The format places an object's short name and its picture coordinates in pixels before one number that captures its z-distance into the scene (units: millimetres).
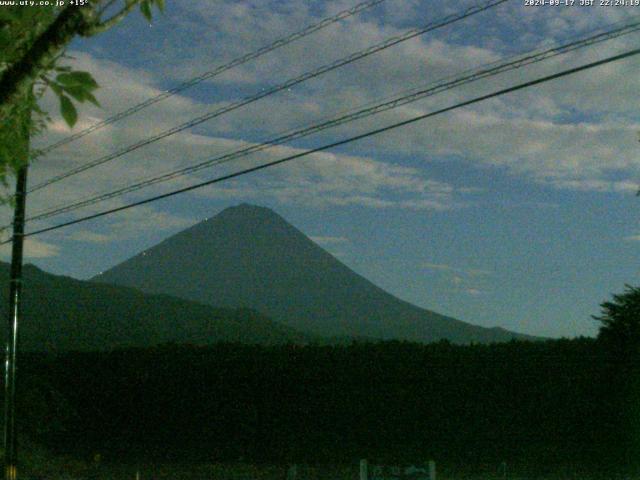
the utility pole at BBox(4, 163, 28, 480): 17281
